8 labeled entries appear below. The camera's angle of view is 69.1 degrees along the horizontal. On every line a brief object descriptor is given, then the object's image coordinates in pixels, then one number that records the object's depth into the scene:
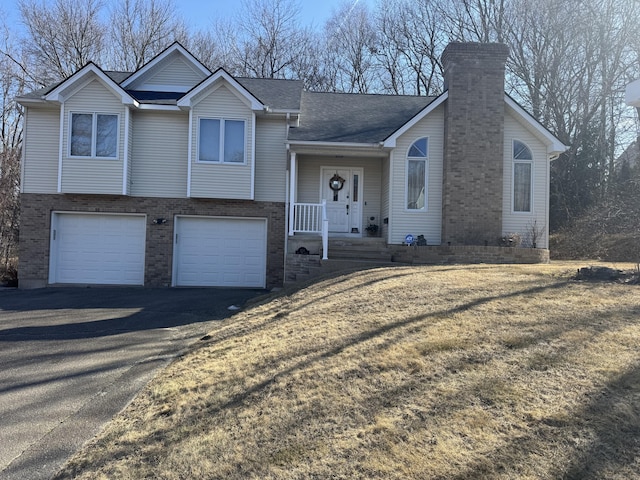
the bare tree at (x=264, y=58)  30.86
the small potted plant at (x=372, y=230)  14.83
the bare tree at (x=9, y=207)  16.83
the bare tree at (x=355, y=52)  32.69
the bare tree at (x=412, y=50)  31.77
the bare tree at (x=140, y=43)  29.67
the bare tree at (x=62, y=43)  27.23
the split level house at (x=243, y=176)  13.27
